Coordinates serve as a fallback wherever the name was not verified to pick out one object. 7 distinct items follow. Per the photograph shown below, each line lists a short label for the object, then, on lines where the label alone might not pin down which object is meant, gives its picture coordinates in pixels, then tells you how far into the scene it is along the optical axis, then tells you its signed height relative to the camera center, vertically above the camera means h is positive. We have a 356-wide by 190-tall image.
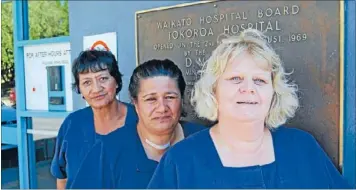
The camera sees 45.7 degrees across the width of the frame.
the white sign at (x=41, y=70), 4.11 +0.09
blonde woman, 1.62 -0.27
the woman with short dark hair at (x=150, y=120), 1.99 -0.21
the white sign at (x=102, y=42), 3.59 +0.32
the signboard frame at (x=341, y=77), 2.31 -0.01
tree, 4.17 +0.57
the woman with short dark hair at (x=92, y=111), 2.59 -0.21
